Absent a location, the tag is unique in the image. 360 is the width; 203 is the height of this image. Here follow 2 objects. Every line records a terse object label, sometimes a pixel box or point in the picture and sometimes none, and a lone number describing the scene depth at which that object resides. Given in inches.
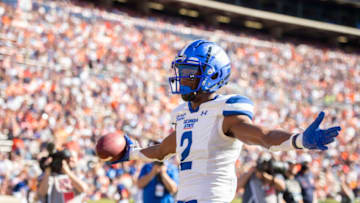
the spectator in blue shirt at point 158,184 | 456.4
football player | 216.8
